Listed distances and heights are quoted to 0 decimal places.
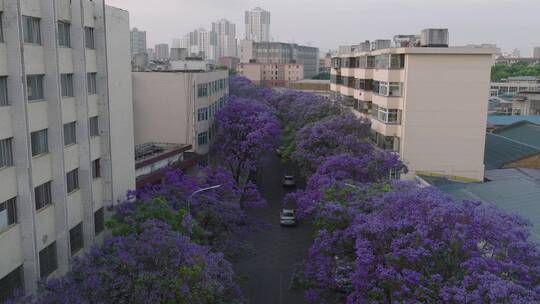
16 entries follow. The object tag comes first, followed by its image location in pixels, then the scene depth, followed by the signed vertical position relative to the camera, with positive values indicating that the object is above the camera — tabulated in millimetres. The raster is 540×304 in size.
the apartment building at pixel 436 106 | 33750 -2705
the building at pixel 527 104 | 67625 -4940
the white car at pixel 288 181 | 49150 -10764
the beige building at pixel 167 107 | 39688 -3370
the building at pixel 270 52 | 155625 +2949
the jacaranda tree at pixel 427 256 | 13875 -5371
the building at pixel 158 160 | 29952 -6099
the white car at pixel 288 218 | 37375 -10697
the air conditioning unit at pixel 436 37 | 35094 +1716
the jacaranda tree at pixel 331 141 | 33281 -4967
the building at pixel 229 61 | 160750 +188
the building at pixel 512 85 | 91500 -3594
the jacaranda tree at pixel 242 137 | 42906 -5972
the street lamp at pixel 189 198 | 24266 -6126
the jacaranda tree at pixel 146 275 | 14672 -6065
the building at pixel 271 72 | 125625 -2351
